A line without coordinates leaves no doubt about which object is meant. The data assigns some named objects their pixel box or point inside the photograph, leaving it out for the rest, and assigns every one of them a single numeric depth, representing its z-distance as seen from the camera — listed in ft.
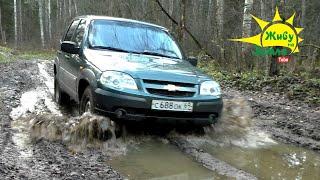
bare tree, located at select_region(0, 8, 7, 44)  149.73
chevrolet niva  18.33
